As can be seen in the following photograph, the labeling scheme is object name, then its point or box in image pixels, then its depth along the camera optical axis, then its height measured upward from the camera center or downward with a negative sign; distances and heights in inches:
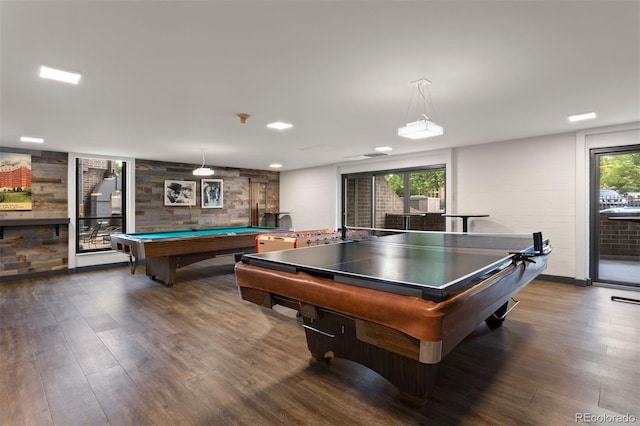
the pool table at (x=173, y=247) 178.9 -20.5
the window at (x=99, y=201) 251.9 +10.5
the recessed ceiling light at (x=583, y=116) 151.8 +47.6
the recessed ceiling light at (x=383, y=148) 239.3 +50.4
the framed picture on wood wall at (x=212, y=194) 316.5 +20.2
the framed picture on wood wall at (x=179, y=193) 292.0 +20.3
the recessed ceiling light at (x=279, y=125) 165.9 +47.7
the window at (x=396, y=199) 266.1 +13.5
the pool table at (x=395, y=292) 46.9 -14.0
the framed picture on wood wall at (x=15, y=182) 214.8 +22.7
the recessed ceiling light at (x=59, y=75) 98.5 +45.0
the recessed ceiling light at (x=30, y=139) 189.8 +46.6
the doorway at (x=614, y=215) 178.4 -2.0
